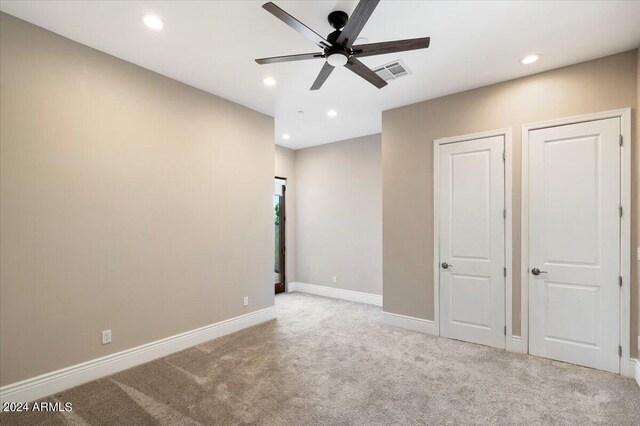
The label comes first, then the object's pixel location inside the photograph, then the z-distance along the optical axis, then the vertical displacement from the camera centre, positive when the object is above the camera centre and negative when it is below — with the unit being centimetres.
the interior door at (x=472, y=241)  350 -27
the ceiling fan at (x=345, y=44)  180 +116
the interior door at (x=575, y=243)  293 -25
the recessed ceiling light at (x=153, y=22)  242 +154
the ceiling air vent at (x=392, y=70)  312 +153
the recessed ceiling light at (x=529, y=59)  295 +153
